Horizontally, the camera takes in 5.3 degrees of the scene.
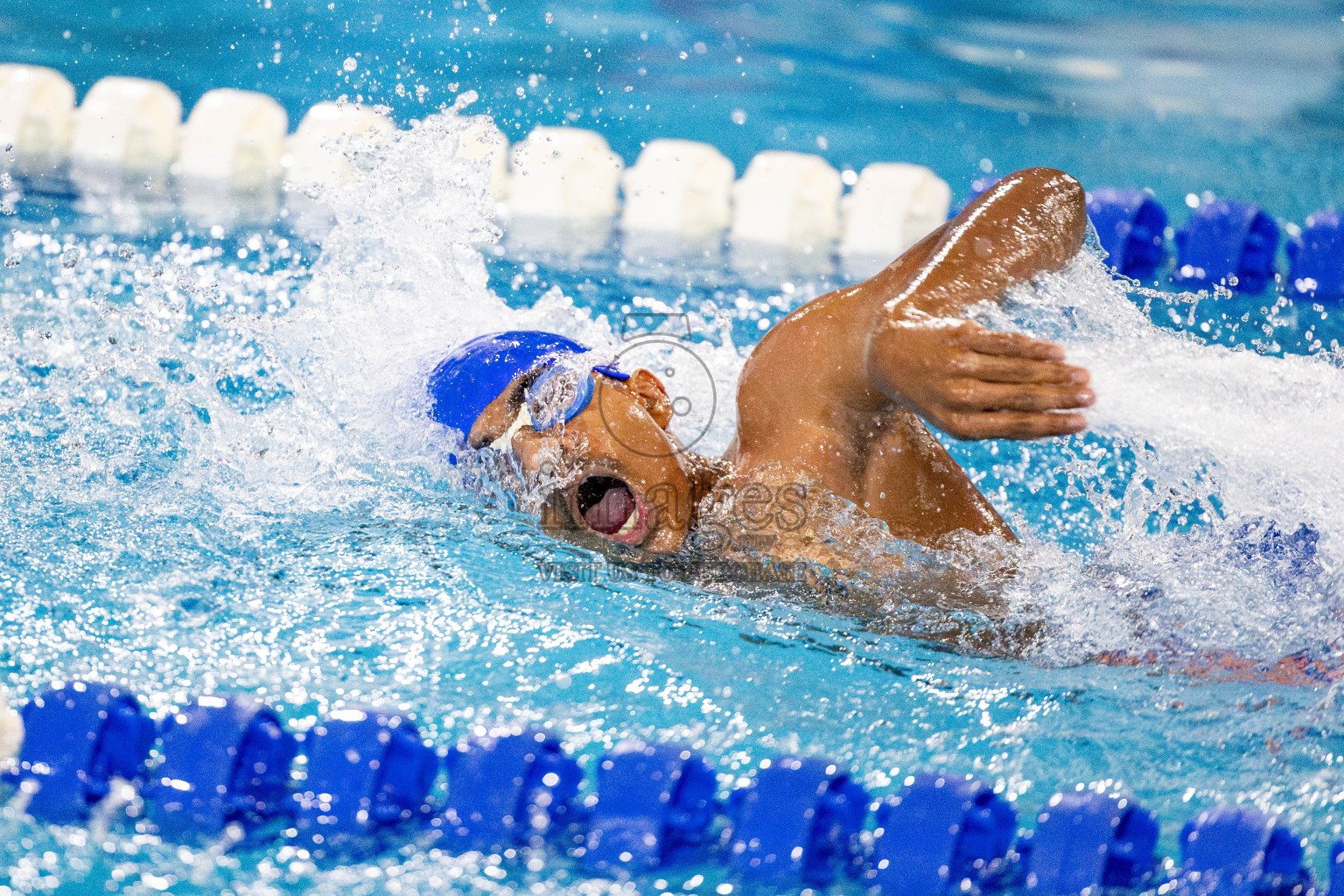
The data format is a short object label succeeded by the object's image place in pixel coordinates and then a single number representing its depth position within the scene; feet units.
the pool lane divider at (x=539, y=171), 57.75
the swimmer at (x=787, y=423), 37.01
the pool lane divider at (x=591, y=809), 36.64
